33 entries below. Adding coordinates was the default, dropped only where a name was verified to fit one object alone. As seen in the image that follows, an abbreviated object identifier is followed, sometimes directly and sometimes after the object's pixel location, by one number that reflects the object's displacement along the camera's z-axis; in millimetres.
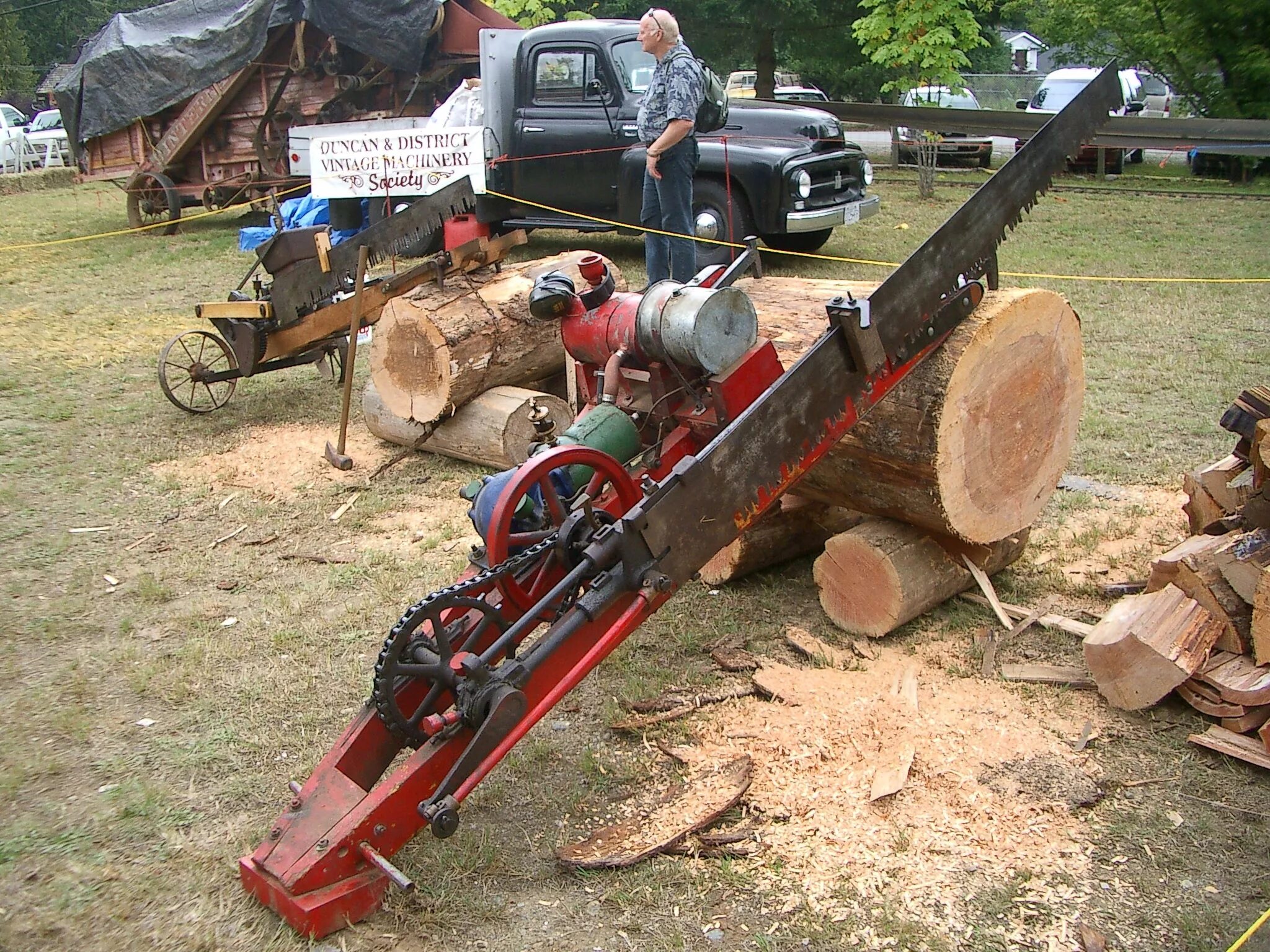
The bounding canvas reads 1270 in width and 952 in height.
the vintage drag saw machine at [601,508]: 2828
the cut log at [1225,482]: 4160
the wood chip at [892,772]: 3223
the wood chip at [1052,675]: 3777
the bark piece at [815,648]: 4012
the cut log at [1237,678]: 3361
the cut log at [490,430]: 5965
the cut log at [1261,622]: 3400
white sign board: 7574
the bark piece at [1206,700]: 3432
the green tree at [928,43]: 14734
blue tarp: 11969
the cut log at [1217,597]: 3555
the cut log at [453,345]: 5992
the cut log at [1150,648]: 3498
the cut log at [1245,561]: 3521
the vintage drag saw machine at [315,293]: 6375
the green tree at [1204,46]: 16641
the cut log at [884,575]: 4078
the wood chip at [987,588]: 4215
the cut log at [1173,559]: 3760
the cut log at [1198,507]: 4293
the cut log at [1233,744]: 3279
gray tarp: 13102
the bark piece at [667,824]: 3029
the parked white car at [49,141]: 25656
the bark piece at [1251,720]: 3381
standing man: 7047
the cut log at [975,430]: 3871
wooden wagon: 13352
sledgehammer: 6090
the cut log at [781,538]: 4543
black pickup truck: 9875
